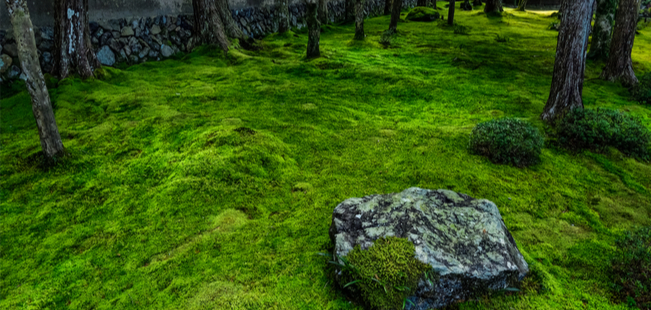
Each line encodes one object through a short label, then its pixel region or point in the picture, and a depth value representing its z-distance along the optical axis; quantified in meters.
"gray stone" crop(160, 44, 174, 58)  10.28
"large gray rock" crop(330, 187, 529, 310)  2.65
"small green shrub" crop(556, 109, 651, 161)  5.41
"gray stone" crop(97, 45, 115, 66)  8.88
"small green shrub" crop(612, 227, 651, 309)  2.83
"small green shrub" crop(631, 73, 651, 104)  7.65
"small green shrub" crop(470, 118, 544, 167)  5.05
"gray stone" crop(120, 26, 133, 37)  9.38
